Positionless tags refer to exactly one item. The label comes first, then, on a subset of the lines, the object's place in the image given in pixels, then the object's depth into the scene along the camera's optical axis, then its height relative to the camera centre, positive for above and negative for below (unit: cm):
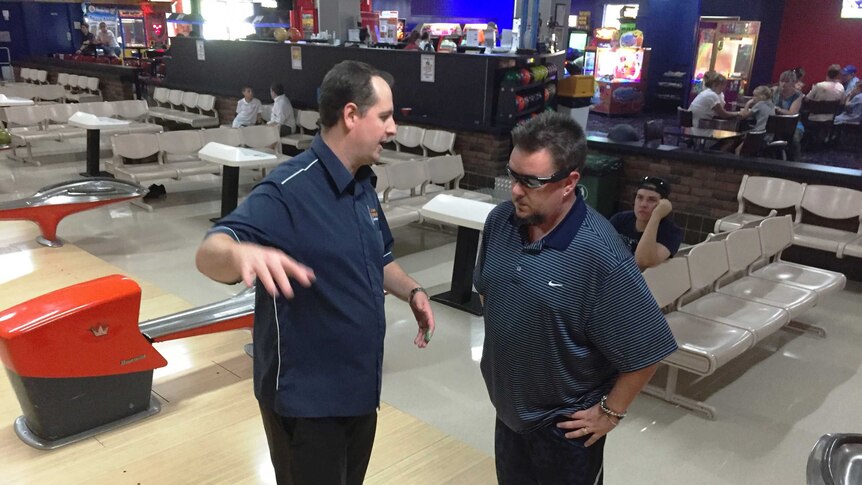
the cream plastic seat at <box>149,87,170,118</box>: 1162 -118
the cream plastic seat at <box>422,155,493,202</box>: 663 -135
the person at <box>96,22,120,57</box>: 1822 -28
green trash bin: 680 -134
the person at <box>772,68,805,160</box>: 962 -66
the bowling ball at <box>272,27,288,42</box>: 1019 +1
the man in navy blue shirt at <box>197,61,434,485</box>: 167 -62
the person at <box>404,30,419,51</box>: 940 -5
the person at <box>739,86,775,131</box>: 882 -76
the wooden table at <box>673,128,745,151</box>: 714 -91
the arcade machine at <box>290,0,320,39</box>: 1206 +35
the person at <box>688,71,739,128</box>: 873 -70
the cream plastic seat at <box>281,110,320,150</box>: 914 -133
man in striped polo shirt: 172 -69
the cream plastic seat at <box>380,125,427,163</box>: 815 -121
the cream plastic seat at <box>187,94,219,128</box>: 1076 -133
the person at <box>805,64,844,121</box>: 1088 -62
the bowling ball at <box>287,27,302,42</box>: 1026 +1
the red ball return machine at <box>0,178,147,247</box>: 576 -145
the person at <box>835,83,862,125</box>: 1108 -96
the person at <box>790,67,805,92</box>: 1220 -40
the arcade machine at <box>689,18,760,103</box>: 1508 -8
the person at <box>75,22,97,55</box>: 1791 -35
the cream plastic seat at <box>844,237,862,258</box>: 522 -148
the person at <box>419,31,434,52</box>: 876 -8
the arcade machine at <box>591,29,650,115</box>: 1540 -66
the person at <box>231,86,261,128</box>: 973 -108
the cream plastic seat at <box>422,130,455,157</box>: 788 -117
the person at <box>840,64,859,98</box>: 1226 -45
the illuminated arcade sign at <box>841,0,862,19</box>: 1395 +86
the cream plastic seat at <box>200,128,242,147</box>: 788 -118
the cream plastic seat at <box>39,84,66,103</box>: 1295 -120
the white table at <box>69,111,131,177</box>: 816 -116
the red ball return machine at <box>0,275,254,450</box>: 292 -147
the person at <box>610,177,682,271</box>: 354 -97
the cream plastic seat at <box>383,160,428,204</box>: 623 -129
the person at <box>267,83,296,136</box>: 935 -102
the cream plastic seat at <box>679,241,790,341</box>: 390 -153
